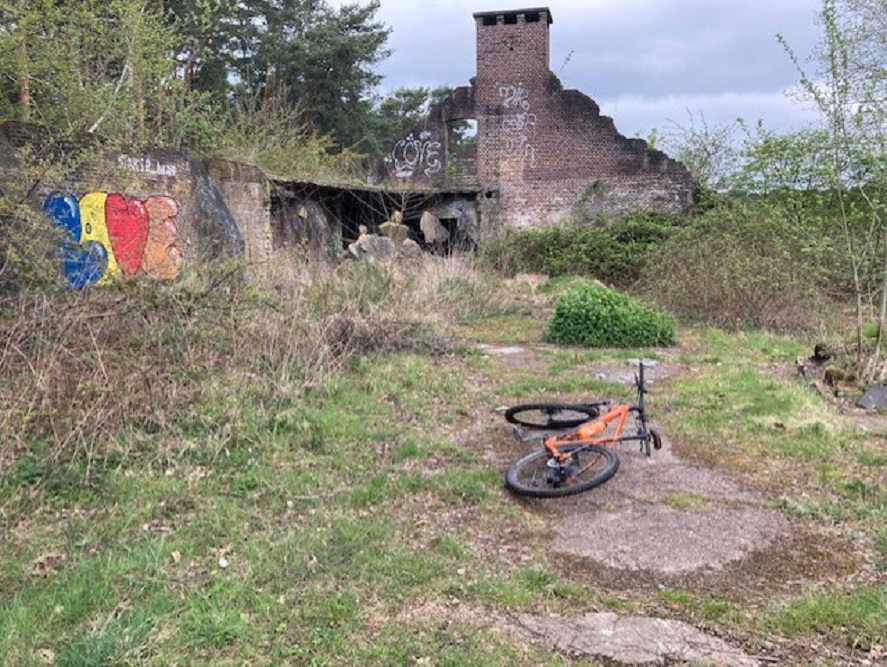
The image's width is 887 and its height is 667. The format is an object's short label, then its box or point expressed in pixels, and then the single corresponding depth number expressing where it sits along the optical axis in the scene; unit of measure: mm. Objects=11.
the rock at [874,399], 7843
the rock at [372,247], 18064
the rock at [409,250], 18041
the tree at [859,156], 8719
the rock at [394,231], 21447
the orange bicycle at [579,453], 5117
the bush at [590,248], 20469
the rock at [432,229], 23406
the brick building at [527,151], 22234
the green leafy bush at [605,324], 11297
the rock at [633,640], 3201
